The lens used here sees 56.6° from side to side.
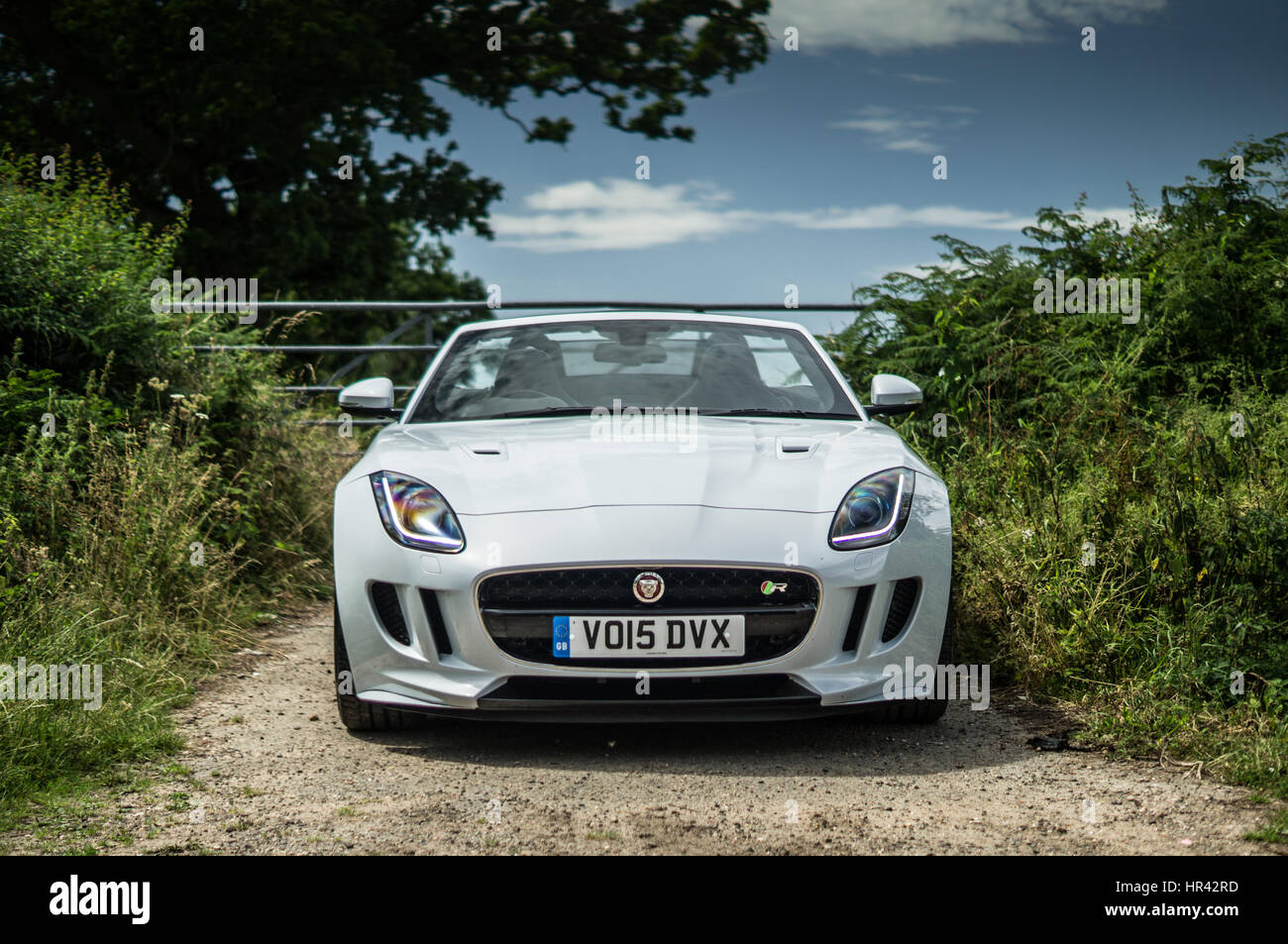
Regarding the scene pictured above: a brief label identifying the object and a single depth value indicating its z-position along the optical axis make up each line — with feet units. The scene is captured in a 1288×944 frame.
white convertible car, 11.49
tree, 54.70
